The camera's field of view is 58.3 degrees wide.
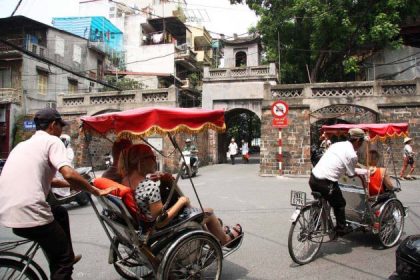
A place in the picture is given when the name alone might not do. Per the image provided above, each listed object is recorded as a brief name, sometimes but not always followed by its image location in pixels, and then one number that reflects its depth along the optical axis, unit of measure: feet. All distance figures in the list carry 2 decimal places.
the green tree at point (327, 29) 60.70
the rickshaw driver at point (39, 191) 9.77
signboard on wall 76.48
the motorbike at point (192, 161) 50.31
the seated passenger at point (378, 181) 18.93
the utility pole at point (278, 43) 72.68
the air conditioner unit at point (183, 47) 113.08
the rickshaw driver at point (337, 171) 16.76
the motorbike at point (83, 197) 29.86
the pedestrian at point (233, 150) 76.70
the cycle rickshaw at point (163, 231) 12.01
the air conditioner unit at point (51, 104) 85.25
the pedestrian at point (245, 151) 80.53
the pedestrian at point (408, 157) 43.75
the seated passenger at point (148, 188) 12.29
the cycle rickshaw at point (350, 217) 16.11
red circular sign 46.55
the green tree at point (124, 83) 96.20
